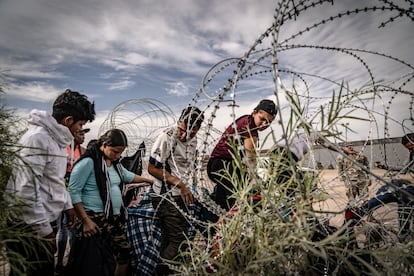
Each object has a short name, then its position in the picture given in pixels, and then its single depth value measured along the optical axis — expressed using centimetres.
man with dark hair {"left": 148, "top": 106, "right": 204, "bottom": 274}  272
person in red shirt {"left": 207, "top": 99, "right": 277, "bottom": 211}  270
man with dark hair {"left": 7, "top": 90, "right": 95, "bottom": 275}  172
